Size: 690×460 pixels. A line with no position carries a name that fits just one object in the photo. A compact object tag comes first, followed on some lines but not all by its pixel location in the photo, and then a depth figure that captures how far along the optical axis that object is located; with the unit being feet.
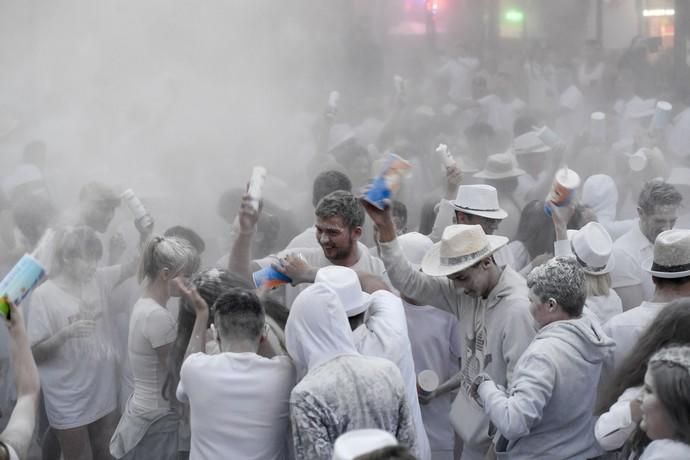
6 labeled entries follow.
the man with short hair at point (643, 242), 23.95
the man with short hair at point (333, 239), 21.02
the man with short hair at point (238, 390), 16.14
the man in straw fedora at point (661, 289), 18.80
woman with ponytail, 20.25
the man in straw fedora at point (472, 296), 18.57
